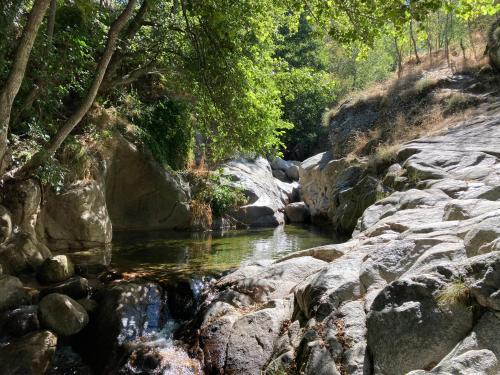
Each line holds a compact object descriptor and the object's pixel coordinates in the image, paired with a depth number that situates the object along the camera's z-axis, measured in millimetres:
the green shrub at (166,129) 15878
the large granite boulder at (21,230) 8656
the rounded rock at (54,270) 8508
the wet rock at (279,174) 29375
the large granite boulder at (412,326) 3996
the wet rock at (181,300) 8125
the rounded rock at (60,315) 7000
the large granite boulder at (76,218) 11523
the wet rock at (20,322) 6911
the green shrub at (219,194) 18500
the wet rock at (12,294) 7312
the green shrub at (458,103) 16269
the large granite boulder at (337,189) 14398
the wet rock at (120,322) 6806
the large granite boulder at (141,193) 15086
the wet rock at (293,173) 29828
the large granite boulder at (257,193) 20312
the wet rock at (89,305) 7672
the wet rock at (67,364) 6441
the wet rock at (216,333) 5938
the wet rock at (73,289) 7949
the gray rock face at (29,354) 6008
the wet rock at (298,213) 22578
